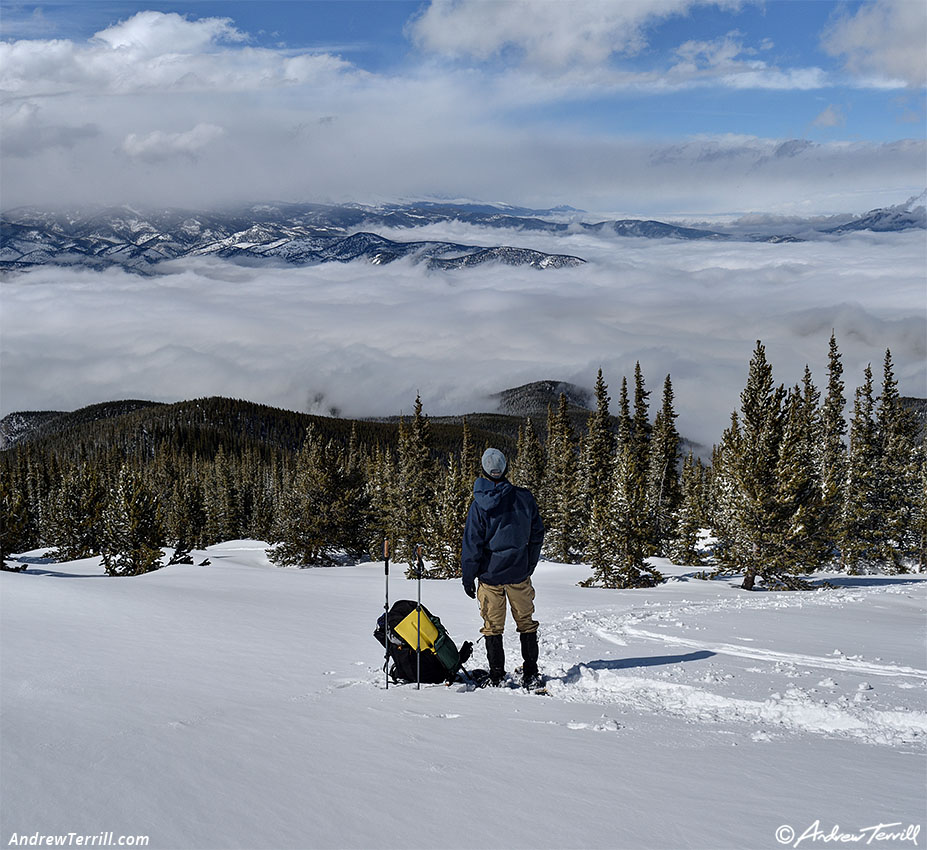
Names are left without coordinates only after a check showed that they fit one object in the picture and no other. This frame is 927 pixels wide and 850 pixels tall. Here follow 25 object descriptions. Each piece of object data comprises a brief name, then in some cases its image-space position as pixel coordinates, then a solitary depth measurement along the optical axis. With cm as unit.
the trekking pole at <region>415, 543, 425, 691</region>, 800
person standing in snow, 808
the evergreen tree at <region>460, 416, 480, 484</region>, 6071
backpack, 826
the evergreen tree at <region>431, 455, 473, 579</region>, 3806
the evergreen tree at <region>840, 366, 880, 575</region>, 4128
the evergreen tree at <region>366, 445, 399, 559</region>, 5056
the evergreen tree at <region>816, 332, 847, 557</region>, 5196
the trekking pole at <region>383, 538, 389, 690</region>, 846
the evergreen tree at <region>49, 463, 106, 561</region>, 6044
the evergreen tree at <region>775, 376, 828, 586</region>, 2500
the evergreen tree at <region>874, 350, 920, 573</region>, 4231
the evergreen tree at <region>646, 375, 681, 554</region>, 5794
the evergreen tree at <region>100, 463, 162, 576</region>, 4009
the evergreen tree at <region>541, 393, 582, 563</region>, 4828
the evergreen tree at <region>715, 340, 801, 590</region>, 2525
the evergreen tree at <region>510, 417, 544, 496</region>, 6838
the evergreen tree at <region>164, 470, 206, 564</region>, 7556
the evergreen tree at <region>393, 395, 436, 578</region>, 4722
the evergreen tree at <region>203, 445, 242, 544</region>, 8644
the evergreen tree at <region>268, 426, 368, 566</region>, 4506
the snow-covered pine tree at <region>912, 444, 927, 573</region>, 4222
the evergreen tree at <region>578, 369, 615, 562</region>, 4816
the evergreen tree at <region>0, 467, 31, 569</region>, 5266
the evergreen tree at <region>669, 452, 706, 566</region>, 4359
